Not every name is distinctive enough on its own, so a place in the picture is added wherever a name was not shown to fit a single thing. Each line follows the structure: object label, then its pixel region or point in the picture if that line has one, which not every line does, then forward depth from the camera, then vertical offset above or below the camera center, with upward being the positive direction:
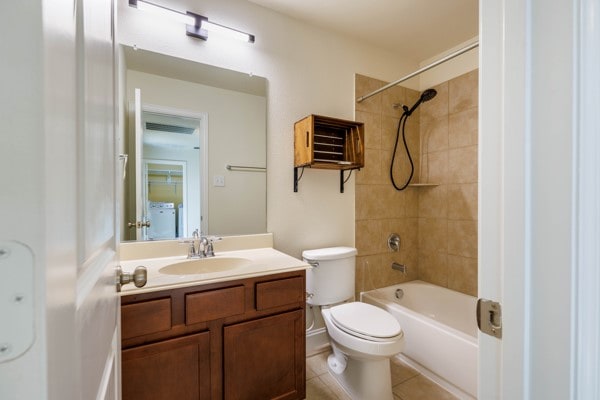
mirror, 1.49 +0.30
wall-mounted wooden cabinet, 1.80 +0.40
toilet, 1.42 -0.75
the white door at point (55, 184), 0.20 +0.01
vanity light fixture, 1.45 +1.05
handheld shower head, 2.17 +0.85
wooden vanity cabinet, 1.09 -0.67
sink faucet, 1.56 -0.30
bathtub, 1.57 -0.95
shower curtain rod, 1.55 +0.87
